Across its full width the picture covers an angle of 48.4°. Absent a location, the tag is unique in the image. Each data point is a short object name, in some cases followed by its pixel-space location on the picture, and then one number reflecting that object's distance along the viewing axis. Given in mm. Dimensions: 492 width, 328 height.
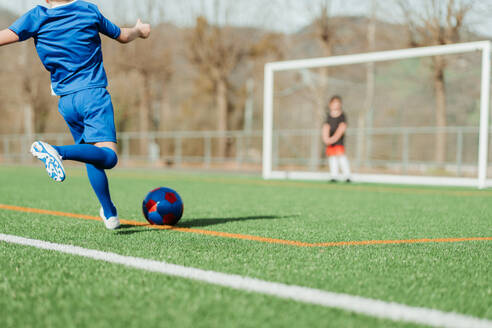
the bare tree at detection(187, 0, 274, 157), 25906
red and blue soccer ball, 4355
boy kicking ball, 3815
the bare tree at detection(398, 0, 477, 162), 15648
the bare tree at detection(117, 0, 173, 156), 26959
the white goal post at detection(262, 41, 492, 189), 10141
